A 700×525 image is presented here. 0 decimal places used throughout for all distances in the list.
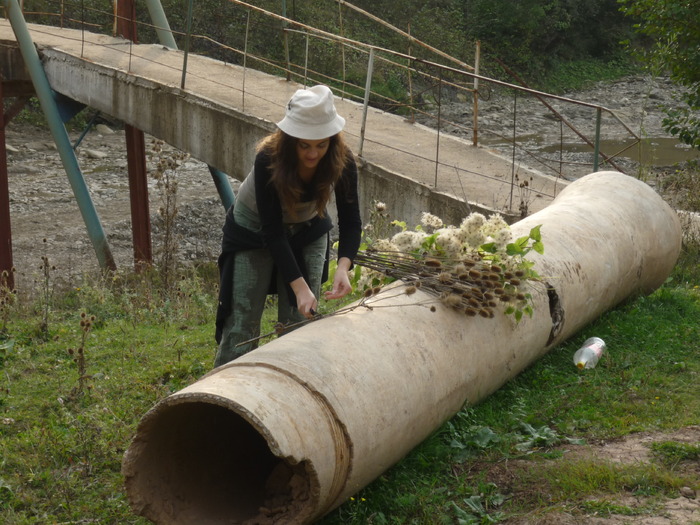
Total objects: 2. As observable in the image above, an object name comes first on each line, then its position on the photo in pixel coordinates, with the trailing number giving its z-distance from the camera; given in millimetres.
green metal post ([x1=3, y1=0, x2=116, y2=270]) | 10898
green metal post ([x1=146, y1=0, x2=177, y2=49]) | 11742
